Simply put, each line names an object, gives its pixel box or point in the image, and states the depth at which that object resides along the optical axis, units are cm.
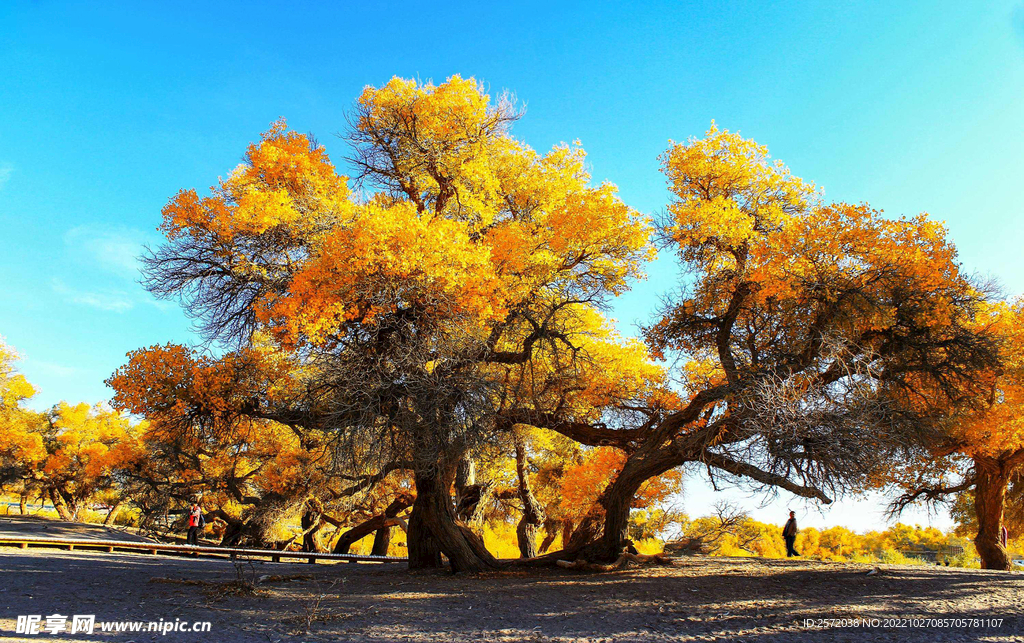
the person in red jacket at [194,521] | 1958
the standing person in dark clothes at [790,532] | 1579
